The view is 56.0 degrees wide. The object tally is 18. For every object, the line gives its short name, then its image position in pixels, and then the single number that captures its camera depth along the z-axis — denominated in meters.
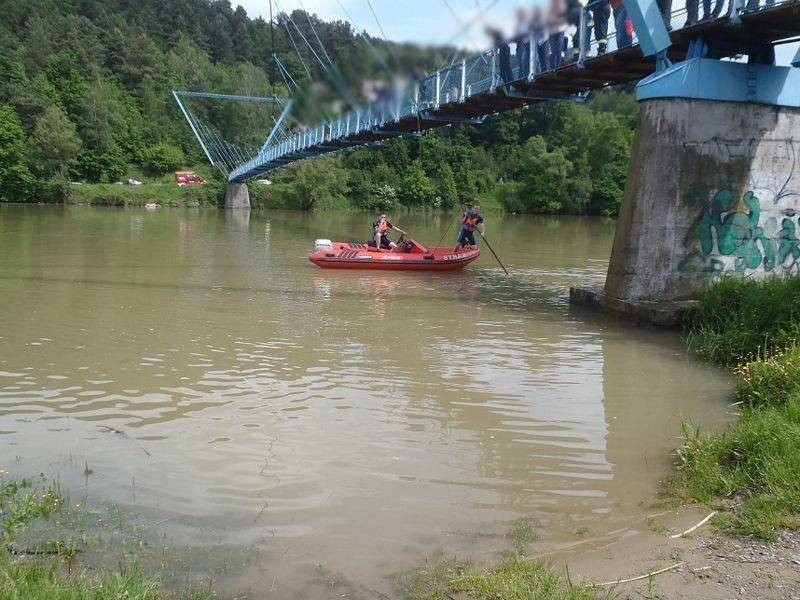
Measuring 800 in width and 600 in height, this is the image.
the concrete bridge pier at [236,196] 64.19
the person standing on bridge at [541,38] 16.30
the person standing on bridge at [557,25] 15.68
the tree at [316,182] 64.38
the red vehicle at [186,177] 68.31
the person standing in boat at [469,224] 19.67
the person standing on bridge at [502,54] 18.14
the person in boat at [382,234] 19.72
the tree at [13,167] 60.25
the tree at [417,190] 73.56
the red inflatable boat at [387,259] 18.70
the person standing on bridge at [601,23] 14.37
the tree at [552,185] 66.94
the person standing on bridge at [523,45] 17.16
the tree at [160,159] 72.00
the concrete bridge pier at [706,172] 11.70
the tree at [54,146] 61.97
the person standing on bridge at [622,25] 13.59
